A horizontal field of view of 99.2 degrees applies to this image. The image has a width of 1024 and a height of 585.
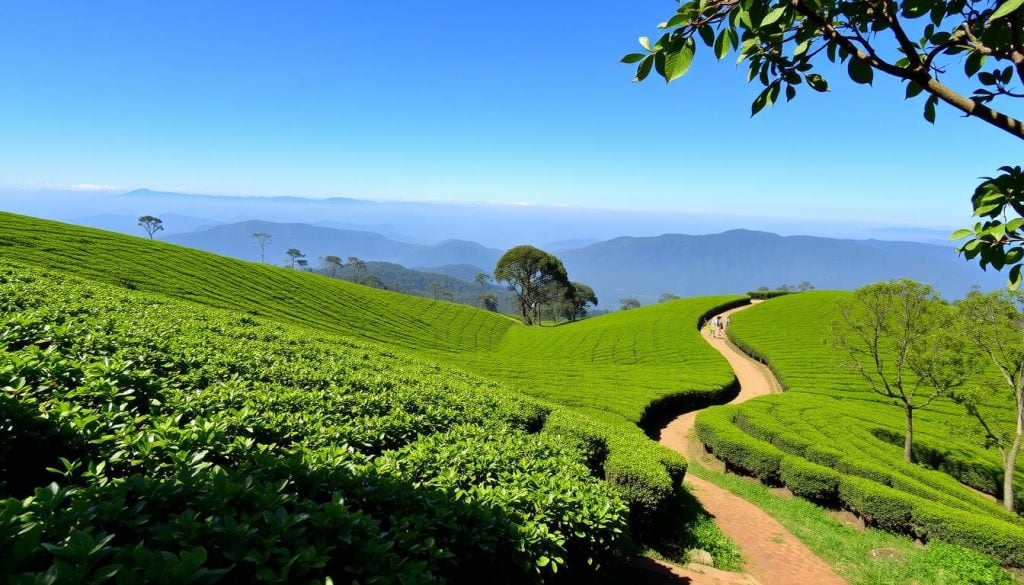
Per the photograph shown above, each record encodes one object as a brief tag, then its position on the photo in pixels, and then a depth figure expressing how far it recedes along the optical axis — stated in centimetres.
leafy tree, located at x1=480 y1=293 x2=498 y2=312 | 13060
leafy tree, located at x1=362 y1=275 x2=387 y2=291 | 14354
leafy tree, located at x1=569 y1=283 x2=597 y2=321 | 8831
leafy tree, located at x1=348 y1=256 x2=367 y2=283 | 12636
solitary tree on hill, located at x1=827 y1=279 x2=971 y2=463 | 1659
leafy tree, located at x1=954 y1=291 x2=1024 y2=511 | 1483
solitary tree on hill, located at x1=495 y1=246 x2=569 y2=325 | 6594
